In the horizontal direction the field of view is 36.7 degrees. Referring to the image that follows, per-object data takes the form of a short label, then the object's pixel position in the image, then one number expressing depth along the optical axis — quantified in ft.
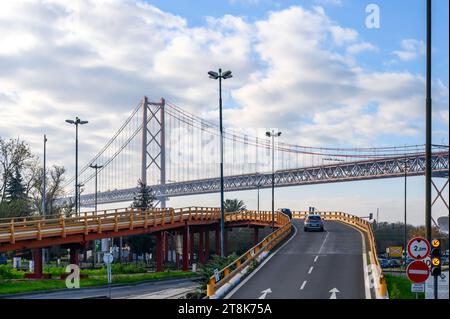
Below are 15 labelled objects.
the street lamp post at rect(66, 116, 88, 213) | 194.18
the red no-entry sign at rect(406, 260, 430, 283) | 66.69
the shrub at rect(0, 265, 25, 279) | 161.89
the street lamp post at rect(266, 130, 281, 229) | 243.36
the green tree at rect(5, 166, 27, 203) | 303.09
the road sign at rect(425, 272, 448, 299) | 70.25
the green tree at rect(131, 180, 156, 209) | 365.81
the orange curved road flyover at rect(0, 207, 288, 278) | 141.49
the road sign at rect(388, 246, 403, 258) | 218.22
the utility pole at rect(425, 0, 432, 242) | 71.51
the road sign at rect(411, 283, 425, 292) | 71.15
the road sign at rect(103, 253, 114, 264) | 110.92
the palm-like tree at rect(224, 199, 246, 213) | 411.83
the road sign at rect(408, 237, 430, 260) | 67.10
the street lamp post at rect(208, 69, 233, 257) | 144.05
